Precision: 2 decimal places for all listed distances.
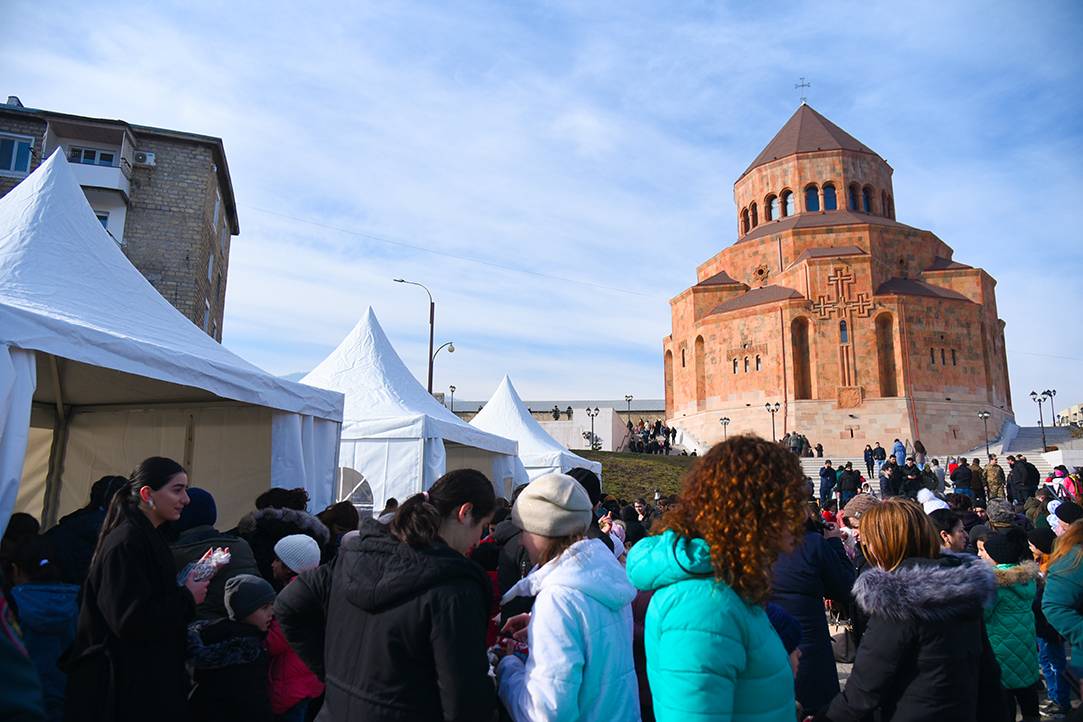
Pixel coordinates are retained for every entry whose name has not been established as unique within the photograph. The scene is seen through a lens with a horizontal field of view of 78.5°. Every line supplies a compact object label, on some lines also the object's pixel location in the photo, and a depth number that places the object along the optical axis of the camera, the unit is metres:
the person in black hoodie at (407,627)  1.98
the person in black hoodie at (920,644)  2.33
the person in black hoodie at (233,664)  2.79
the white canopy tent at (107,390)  4.73
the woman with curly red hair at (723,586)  1.92
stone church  35.50
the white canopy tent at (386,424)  9.58
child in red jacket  3.14
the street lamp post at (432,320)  20.84
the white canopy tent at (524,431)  15.53
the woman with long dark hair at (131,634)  2.51
